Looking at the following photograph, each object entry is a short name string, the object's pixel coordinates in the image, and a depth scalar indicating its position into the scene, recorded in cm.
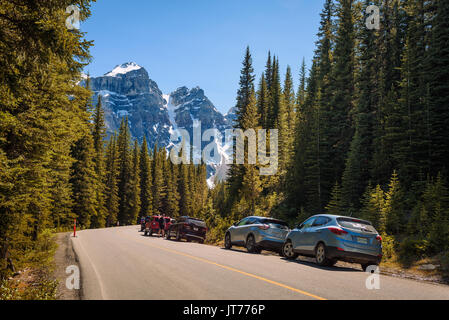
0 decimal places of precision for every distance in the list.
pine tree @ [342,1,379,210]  2917
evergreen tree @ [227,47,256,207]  4338
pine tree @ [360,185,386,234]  1914
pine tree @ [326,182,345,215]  2756
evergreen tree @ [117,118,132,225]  7275
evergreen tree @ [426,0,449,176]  2372
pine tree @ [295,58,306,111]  8219
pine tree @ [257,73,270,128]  5581
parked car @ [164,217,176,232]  3114
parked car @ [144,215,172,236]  3210
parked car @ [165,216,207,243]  2495
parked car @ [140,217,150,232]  3661
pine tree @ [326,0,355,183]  3528
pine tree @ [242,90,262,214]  3584
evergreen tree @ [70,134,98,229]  5007
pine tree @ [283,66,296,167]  4960
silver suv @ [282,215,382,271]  1131
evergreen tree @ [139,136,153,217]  8027
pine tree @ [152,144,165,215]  8288
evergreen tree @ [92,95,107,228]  5931
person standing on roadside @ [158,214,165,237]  3178
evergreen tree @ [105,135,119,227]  6638
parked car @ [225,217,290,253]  1641
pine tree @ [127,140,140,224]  7312
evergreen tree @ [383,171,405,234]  1860
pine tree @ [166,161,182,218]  8750
